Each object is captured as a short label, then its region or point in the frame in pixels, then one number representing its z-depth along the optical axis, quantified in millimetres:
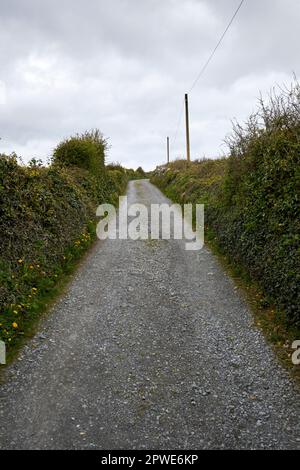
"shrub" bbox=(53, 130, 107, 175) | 16625
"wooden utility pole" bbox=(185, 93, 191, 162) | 28973
